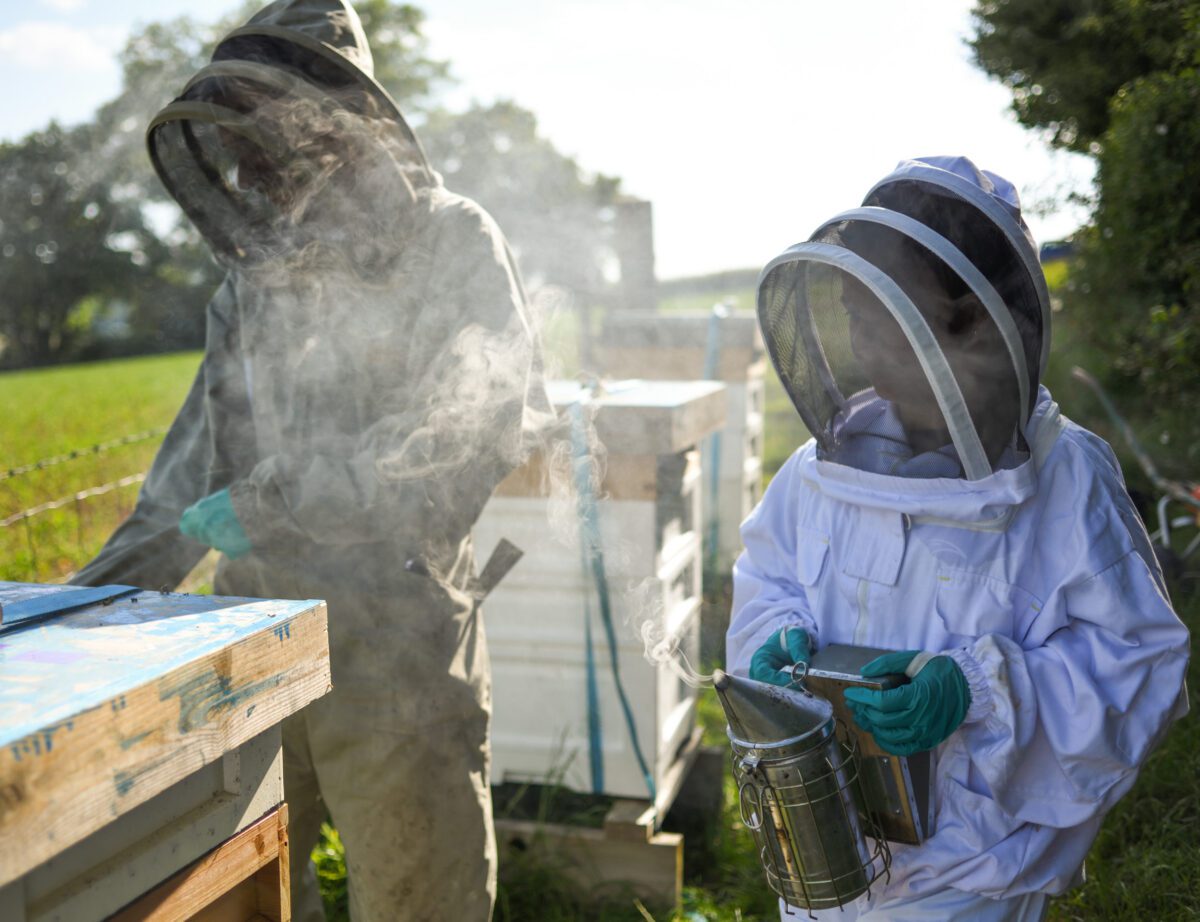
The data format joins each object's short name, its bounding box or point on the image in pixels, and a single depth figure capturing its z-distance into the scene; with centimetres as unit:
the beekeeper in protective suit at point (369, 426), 197
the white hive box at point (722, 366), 529
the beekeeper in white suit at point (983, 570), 144
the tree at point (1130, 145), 354
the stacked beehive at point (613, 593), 262
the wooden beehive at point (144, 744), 91
